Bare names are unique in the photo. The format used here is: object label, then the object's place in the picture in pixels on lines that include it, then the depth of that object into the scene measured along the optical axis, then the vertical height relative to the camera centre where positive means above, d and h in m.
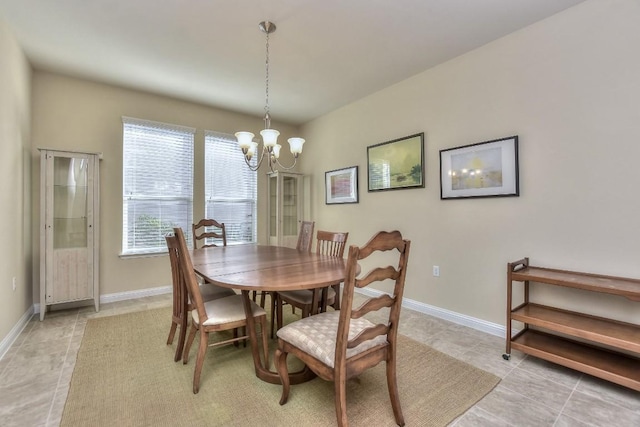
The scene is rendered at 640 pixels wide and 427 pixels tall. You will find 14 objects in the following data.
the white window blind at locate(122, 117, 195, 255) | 3.69 +0.46
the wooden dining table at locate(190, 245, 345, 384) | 1.63 -0.37
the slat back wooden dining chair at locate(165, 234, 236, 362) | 2.08 -0.61
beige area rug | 1.56 -1.09
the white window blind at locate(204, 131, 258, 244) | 4.29 +0.44
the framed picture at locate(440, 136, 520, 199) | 2.54 +0.44
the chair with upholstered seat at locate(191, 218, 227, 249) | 3.38 -0.20
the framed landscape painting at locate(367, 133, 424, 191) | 3.28 +0.64
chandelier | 2.36 +0.64
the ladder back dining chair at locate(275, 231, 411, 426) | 1.28 -0.62
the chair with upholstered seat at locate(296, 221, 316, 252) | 3.03 -0.22
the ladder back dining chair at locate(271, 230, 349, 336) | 2.27 -0.65
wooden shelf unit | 1.76 -0.76
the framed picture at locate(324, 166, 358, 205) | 4.09 +0.46
